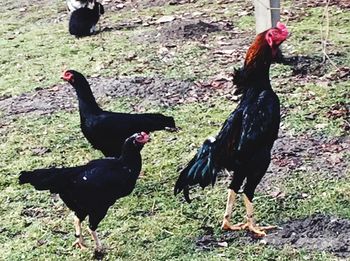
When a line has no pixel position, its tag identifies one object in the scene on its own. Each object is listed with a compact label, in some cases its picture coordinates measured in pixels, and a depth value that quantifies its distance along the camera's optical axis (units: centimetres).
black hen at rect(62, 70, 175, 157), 511
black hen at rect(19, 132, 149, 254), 431
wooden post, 716
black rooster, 423
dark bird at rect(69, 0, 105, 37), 979
